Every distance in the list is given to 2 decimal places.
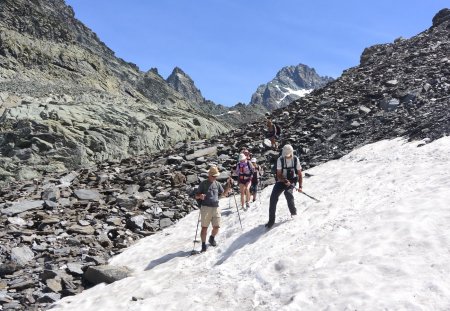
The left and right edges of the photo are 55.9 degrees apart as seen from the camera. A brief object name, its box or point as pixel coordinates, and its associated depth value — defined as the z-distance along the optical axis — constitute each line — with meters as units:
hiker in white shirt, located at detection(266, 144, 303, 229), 12.86
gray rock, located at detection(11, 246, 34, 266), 13.84
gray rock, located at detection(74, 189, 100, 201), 20.50
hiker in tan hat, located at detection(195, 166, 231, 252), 13.30
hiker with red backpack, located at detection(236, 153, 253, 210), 17.17
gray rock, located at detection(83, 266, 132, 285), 12.61
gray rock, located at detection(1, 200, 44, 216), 17.94
